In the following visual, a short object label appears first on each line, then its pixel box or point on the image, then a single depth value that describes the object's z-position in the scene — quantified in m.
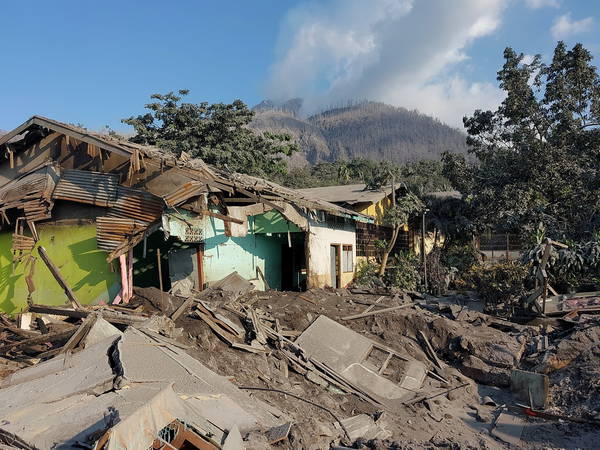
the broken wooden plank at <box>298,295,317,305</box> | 12.28
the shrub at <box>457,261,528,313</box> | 13.95
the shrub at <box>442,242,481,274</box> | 18.28
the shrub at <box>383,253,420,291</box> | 16.73
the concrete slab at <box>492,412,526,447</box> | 7.62
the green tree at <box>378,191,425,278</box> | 18.05
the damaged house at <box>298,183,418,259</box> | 18.41
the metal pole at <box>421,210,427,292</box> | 16.69
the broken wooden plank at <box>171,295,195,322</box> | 9.07
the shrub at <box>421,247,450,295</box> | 16.42
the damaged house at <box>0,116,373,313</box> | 10.91
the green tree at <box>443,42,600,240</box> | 17.28
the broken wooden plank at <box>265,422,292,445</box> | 5.69
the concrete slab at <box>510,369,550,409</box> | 8.80
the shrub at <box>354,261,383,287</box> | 16.66
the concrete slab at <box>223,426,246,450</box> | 5.01
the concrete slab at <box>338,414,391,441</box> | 7.08
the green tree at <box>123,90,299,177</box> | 22.78
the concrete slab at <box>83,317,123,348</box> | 7.65
